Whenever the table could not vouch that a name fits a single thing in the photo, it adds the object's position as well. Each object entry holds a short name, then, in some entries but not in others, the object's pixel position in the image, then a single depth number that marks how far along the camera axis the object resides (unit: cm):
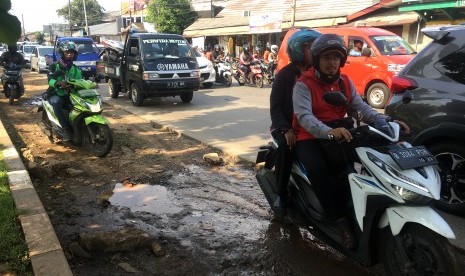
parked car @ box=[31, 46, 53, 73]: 2324
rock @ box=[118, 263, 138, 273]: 323
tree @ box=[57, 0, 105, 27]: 6881
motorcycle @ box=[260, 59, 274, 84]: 1705
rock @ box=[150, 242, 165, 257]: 346
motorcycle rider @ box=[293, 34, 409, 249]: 299
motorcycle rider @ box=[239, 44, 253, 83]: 1712
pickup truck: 1119
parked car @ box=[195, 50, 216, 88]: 1581
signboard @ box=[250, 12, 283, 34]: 2467
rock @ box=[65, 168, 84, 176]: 557
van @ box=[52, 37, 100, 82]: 1838
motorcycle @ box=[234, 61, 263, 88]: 1661
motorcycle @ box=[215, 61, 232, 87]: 1717
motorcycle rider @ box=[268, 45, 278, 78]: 1763
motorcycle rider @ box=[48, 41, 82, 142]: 673
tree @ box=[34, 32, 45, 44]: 5944
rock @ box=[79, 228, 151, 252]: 350
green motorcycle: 630
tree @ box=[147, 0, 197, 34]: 3797
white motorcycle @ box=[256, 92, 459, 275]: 245
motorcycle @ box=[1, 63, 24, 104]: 1207
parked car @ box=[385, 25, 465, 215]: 404
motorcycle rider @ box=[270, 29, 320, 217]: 344
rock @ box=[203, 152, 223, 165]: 611
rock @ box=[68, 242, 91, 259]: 338
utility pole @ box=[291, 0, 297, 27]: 2330
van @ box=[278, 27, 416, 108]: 1069
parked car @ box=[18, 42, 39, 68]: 2775
